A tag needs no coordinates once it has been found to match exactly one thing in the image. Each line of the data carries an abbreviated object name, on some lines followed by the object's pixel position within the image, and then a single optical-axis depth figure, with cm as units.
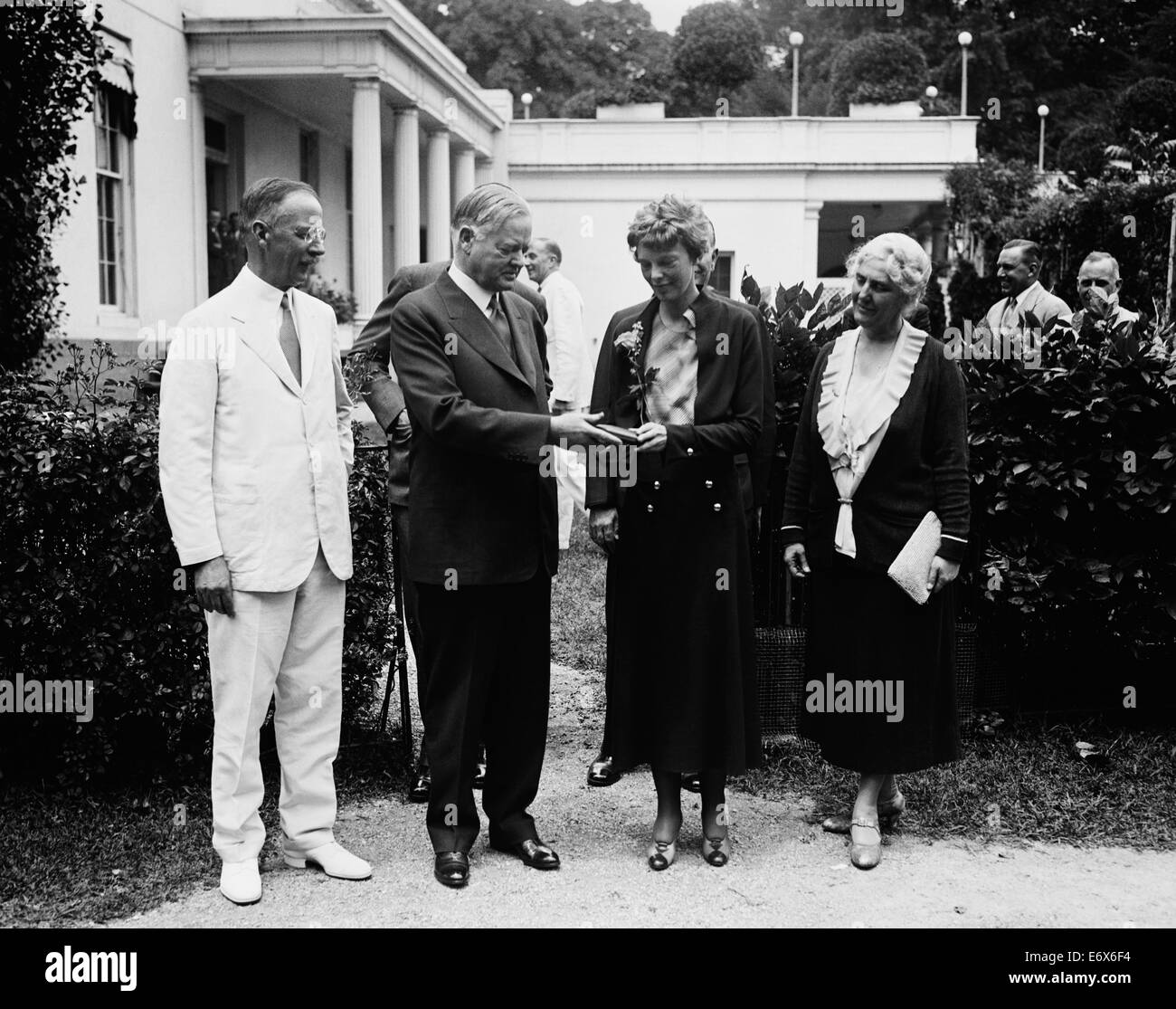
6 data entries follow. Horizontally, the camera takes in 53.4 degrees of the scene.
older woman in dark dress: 432
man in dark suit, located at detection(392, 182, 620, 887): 397
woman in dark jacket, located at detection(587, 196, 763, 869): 433
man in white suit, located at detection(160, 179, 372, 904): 378
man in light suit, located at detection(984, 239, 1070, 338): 754
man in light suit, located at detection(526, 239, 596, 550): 852
